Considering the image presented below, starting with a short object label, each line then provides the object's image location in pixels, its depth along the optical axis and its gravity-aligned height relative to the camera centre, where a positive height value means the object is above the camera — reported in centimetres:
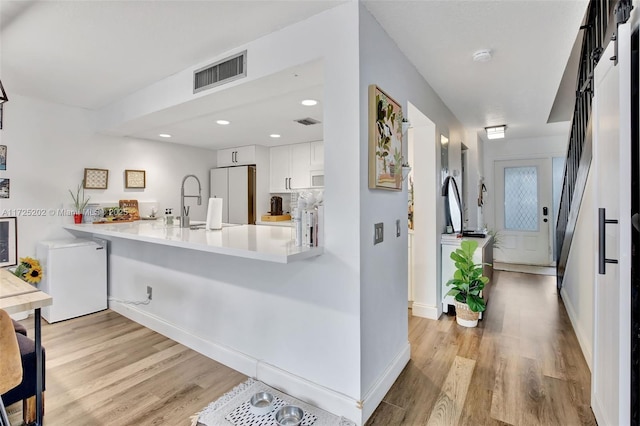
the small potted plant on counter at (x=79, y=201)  360 +12
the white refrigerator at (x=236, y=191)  508 +32
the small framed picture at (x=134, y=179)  411 +43
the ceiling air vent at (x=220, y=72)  217 +100
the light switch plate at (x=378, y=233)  188 -13
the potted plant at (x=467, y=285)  299 -70
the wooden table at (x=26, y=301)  140 -40
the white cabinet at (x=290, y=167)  493 +70
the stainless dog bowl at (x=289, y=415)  169 -110
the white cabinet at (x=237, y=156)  509 +90
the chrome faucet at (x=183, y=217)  289 -5
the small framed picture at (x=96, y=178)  370 +39
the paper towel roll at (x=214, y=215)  264 -3
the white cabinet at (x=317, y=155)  476 +84
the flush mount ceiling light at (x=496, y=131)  449 +111
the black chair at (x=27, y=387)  159 -89
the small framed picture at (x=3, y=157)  310 +53
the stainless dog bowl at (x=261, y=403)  177 -110
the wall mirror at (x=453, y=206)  363 +5
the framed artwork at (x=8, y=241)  312 -29
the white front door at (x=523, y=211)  571 -1
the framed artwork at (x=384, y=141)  178 +42
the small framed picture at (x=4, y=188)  312 +23
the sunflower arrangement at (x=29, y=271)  272 -51
